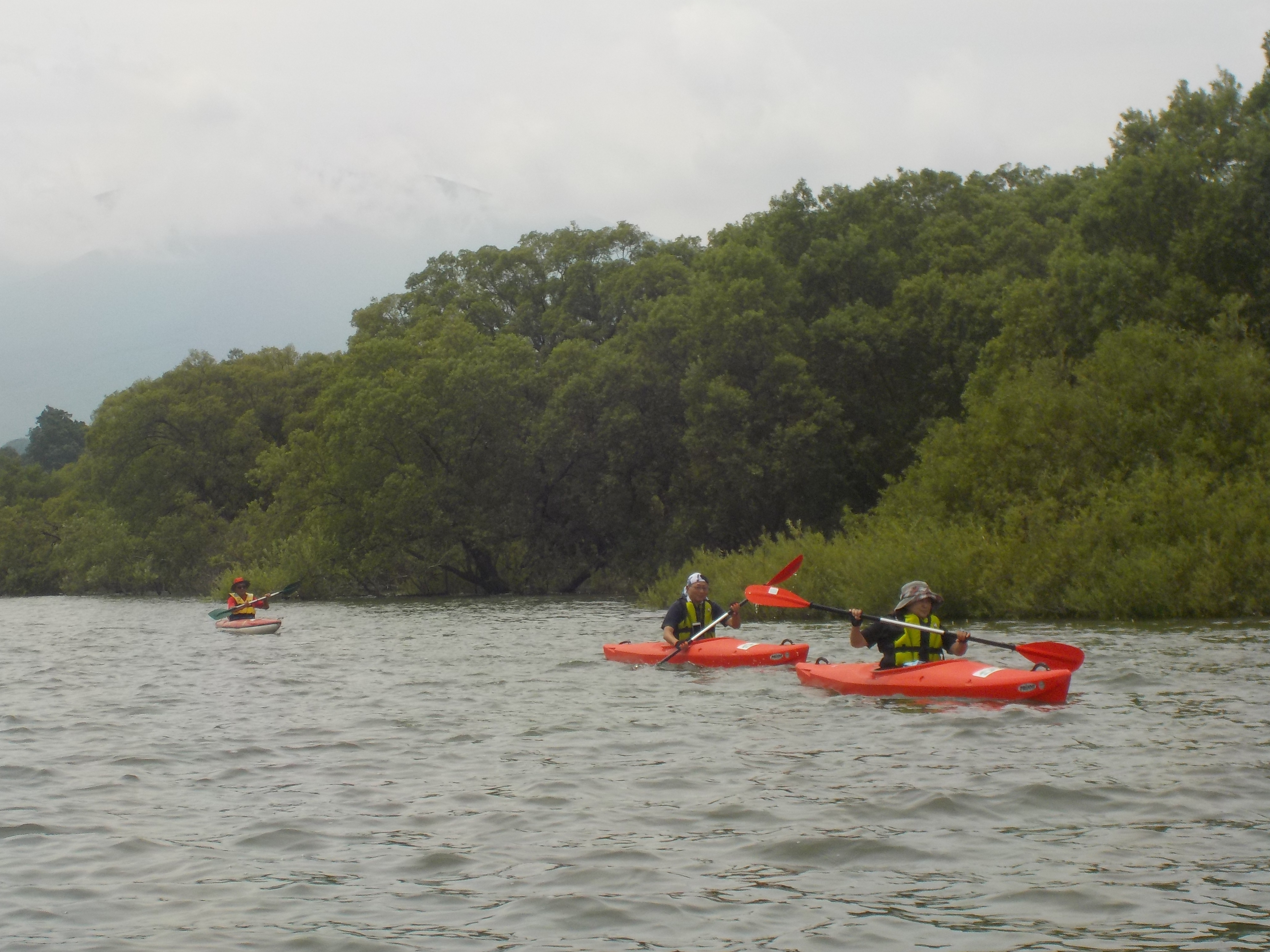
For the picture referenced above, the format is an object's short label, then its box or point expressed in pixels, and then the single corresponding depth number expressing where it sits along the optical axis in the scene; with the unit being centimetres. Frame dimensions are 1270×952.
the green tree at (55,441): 11000
